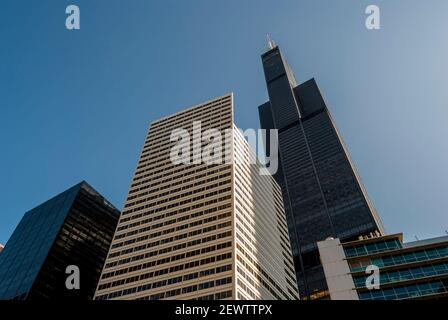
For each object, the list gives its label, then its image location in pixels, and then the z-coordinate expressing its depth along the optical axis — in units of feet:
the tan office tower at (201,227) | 276.82
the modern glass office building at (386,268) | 196.65
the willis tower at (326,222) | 552.00
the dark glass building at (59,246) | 369.09
